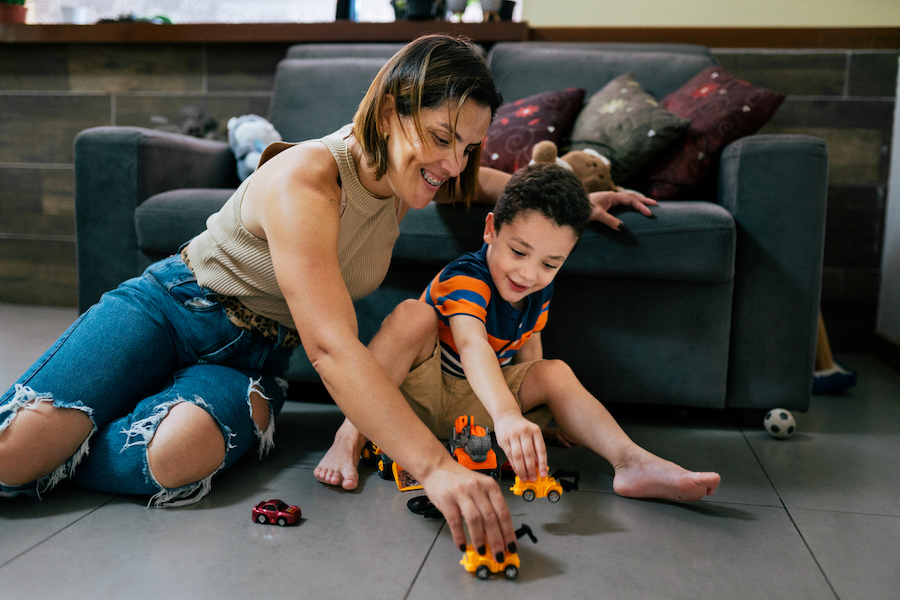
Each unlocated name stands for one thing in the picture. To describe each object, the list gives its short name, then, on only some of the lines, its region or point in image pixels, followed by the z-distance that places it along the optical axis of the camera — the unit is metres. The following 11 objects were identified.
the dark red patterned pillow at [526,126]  1.72
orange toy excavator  1.05
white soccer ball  1.36
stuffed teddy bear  1.50
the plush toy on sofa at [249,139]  1.90
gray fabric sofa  1.35
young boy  1.06
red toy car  0.93
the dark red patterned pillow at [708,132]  1.61
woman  0.81
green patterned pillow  1.66
